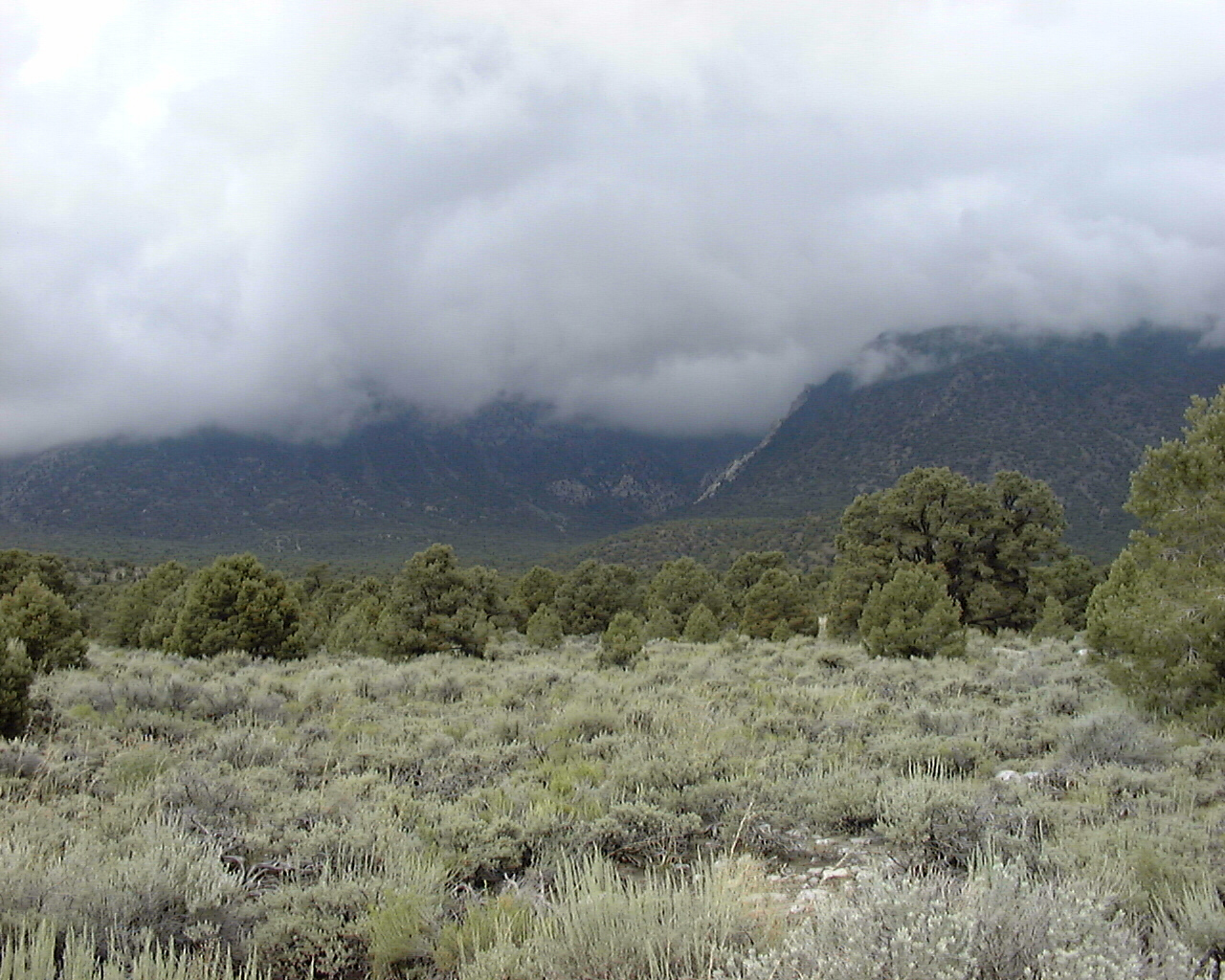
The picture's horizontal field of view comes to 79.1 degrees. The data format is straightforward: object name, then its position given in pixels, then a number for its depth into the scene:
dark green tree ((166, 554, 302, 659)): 20.80
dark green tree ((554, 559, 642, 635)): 46.00
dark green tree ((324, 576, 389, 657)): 25.71
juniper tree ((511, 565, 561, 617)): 47.31
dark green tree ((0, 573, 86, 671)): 15.86
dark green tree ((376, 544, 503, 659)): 24.25
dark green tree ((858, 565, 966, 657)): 19.91
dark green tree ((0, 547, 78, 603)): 32.41
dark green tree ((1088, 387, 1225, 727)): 9.82
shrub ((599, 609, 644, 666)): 20.50
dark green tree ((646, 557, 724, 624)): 45.84
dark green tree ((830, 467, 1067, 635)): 31.70
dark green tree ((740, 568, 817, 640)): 38.12
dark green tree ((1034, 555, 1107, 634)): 34.03
